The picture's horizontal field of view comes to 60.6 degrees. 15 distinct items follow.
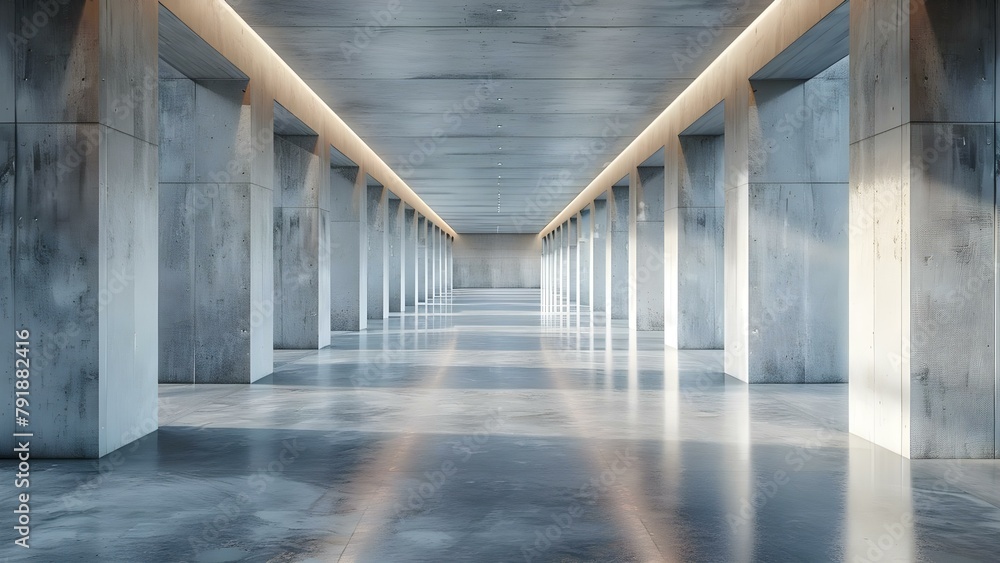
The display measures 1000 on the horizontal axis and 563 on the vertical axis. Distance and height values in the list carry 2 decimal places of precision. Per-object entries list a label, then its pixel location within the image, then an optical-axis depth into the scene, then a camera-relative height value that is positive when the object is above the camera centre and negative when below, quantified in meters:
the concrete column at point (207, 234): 14.12 +0.94
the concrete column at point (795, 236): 14.37 +0.82
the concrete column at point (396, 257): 37.75 +1.43
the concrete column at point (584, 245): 42.94 +2.13
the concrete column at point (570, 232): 47.91 +3.12
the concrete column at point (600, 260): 36.47 +1.17
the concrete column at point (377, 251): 31.30 +1.37
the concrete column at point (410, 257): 43.59 +1.64
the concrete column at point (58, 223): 8.46 +0.69
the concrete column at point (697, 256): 20.14 +0.71
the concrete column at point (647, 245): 25.58 +1.23
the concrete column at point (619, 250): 31.31 +1.34
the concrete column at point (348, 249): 24.80 +1.16
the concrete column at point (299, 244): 19.80 +1.06
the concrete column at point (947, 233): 8.52 +0.50
